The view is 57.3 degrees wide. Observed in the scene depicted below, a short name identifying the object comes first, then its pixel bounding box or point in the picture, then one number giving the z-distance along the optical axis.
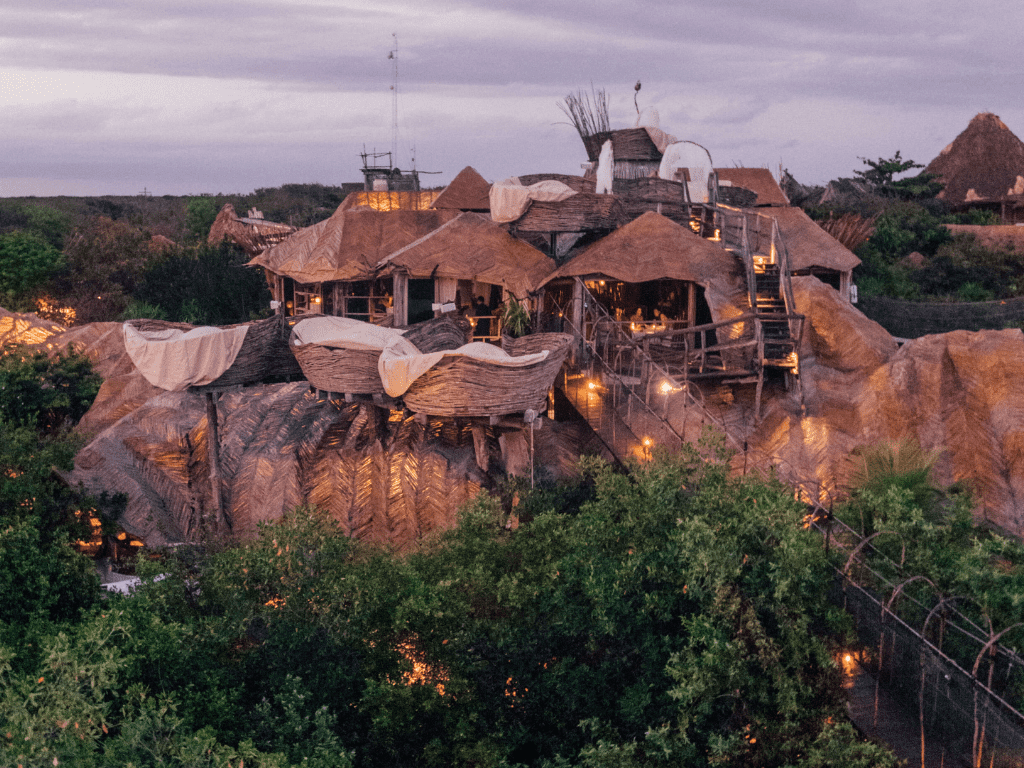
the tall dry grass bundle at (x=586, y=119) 29.75
